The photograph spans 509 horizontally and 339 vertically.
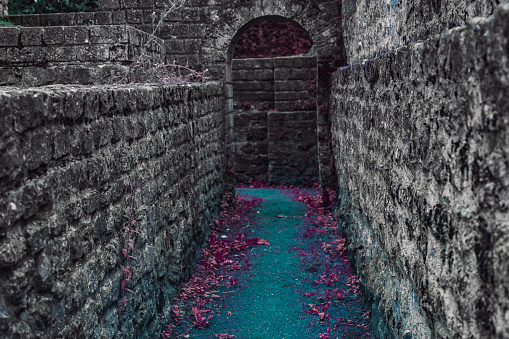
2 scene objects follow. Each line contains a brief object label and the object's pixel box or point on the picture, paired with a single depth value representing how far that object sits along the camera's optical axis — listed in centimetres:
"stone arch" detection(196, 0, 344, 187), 823
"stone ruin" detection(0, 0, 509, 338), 172
